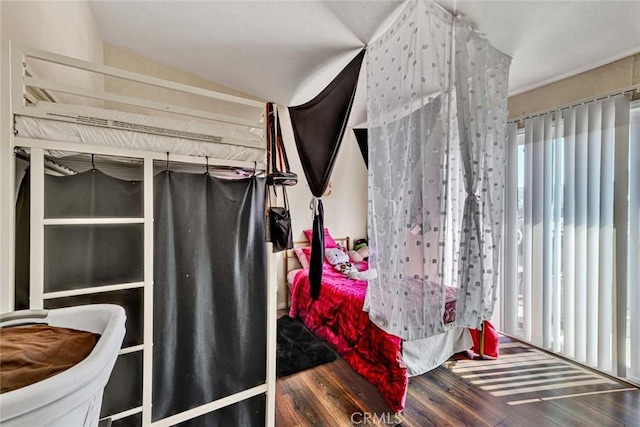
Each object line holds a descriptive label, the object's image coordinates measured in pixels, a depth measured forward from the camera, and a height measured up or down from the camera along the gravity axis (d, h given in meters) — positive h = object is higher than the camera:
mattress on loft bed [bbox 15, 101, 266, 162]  0.99 +0.35
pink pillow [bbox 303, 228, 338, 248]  3.68 -0.39
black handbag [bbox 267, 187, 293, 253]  1.44 -0.07
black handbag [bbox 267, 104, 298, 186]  1.44 +0.36
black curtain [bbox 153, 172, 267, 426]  1.25 -0.42
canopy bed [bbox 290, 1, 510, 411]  1.62 +0.26
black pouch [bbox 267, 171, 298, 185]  1.43 +0.20
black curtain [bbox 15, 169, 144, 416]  1.05 -0.17
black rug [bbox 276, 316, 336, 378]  2.30 -1.35
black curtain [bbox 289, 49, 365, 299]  1.95 +0.64
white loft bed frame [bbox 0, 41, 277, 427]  0.92 +0.18
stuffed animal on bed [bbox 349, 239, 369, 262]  3.86 -0.59
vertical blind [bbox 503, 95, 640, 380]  2.03 -0.18
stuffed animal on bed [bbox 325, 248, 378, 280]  2.86 -0.64
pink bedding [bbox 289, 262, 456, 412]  1.81 -1.05
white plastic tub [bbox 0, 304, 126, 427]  0.38 -0.29
